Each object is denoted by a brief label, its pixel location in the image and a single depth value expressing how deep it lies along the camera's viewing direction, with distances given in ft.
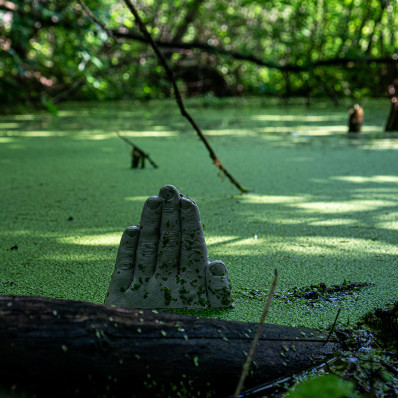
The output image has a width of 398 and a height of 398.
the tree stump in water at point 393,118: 14.42
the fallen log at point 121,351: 2.56
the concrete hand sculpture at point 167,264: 3.81
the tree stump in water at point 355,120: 14.17
